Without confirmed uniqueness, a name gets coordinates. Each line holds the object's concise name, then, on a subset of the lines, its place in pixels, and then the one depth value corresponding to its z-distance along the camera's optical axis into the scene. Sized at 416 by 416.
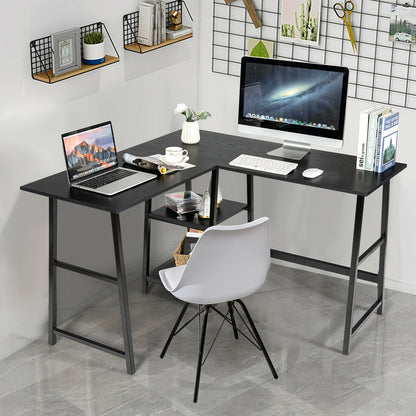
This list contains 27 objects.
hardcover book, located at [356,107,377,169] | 3.73
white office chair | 3.18
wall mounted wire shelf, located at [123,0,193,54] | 4.07
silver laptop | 3.54
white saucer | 3.83
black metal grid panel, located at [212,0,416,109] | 4.13
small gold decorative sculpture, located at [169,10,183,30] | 4.25
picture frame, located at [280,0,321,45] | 4.26
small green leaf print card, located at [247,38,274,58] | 4.46
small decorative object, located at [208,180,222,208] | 4.17
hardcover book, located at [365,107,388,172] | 3.71
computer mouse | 3.70
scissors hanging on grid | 4.16
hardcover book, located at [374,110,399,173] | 3.70
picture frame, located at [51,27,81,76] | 3.59
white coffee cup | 3.83
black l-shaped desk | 3.50
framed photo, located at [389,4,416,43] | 4.02
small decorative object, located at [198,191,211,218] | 4.03
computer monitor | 3.82
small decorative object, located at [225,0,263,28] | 4.41
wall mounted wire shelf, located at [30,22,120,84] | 3.58
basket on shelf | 4.09
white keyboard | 3.77
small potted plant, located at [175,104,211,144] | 4.12
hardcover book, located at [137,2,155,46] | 4.07
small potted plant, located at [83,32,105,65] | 3.76
